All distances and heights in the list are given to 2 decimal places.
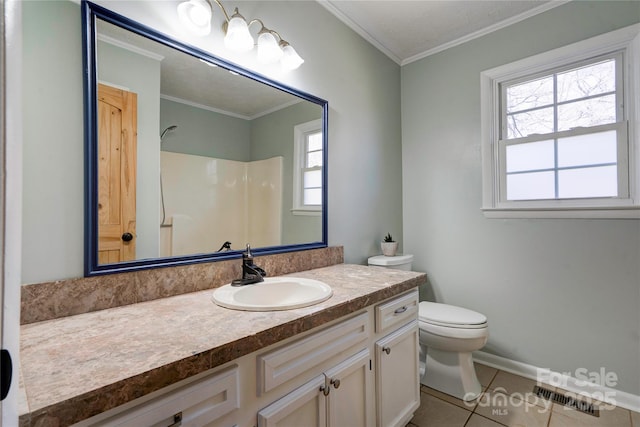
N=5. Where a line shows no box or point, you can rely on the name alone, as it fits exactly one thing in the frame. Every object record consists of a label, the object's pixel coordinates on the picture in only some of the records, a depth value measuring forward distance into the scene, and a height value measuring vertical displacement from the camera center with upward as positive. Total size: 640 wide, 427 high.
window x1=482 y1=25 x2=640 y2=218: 1.77 +0.53
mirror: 1.05 +0.26
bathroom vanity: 0.59 -0.36
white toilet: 1.78 -0.82
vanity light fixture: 1.24 +0.83
